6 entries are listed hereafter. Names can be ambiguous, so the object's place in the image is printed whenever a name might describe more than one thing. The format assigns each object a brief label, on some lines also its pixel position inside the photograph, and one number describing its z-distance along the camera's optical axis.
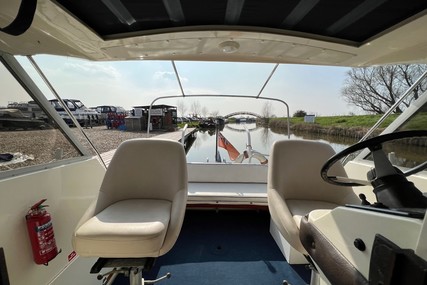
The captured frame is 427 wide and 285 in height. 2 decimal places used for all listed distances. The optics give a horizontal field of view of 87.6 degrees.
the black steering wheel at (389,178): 0.81
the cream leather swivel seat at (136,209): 1.06
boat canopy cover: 1.20
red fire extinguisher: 1.13
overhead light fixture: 1.62
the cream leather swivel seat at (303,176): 1.57
